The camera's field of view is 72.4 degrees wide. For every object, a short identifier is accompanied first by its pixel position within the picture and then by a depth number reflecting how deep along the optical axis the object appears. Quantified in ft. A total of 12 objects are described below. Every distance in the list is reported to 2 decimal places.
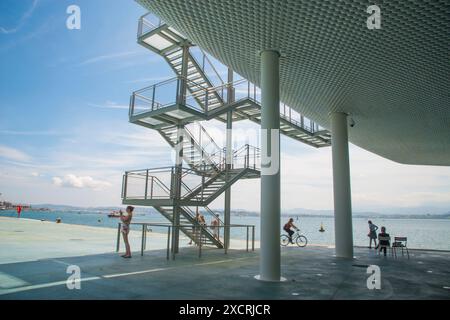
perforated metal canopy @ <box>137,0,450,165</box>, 21.85
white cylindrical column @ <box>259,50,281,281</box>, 24.68
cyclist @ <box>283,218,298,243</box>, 56.49
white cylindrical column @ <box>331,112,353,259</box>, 41.60
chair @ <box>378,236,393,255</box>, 44.05
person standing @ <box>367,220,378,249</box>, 55.34
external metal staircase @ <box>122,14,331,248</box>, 39.29
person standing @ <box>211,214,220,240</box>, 46.16
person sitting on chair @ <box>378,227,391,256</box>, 44.02
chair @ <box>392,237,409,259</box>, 42.30
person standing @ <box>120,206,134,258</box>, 33.60
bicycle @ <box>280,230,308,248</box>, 58.43
